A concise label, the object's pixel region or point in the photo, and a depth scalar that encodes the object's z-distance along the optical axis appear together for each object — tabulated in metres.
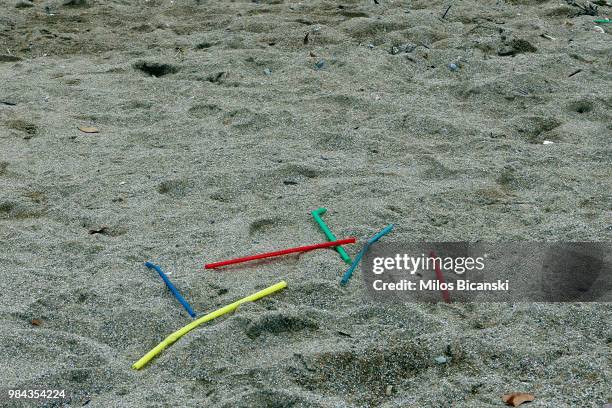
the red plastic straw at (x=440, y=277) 4.11
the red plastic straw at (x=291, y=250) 4.50
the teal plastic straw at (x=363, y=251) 4.26
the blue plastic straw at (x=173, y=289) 4.07
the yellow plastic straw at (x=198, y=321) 3.67
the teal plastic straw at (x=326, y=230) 4.45
